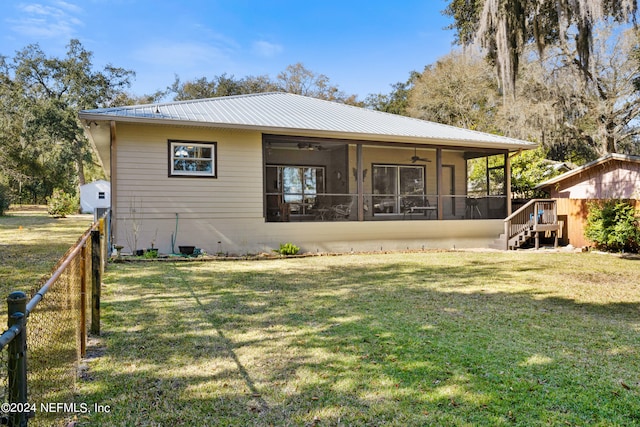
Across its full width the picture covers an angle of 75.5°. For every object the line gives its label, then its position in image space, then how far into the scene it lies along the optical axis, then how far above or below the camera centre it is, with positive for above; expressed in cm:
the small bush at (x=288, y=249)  1103 -102
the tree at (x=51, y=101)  3077 +871
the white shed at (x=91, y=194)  3234 +155
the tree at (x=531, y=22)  869 +418
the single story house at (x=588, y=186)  1353 +92
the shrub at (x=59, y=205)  2525 +57
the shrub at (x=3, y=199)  2544 +100
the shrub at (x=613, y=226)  1173 -53
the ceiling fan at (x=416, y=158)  1524 +193
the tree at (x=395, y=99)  3675 +1048
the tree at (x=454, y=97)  2998 +856
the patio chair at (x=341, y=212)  1299 -3
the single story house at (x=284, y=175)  1037 +113
